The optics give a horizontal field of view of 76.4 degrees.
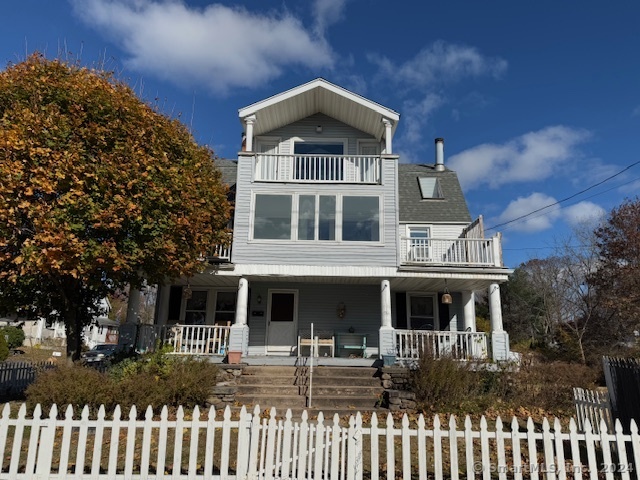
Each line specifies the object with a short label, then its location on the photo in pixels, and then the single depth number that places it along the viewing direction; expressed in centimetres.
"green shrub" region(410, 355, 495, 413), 921
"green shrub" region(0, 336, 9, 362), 2345
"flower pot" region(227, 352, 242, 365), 1079
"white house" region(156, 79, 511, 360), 1259
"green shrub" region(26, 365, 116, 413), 803
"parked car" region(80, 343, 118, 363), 2402
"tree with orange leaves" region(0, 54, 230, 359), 831
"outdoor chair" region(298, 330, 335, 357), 1285
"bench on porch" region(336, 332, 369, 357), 1384
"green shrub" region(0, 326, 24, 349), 2968
